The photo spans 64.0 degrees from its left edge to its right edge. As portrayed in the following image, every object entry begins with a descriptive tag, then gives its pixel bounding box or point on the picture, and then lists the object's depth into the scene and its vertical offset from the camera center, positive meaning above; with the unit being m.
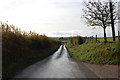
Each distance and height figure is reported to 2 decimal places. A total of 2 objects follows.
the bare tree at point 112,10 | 14.07 +4.94
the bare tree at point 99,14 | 16.77 +4.71
